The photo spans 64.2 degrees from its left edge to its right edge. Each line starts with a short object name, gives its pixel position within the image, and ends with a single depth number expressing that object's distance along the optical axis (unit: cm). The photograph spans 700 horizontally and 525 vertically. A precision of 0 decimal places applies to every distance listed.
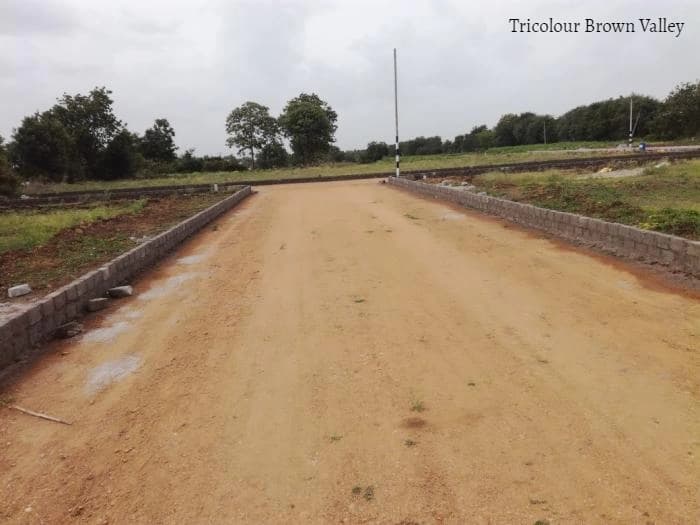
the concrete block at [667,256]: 665
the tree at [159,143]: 5341
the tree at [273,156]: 5947
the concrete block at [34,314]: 494
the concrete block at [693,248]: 618
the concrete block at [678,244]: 642
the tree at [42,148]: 3316
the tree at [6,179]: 2369
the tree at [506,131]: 8931
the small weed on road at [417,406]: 344
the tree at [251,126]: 5878
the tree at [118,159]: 4144
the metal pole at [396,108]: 2438
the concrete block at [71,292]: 571
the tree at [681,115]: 5212
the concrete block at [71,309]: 568
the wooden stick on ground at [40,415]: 360
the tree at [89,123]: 4022
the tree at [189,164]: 5188
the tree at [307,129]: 5475
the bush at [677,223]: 753
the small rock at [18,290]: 614
